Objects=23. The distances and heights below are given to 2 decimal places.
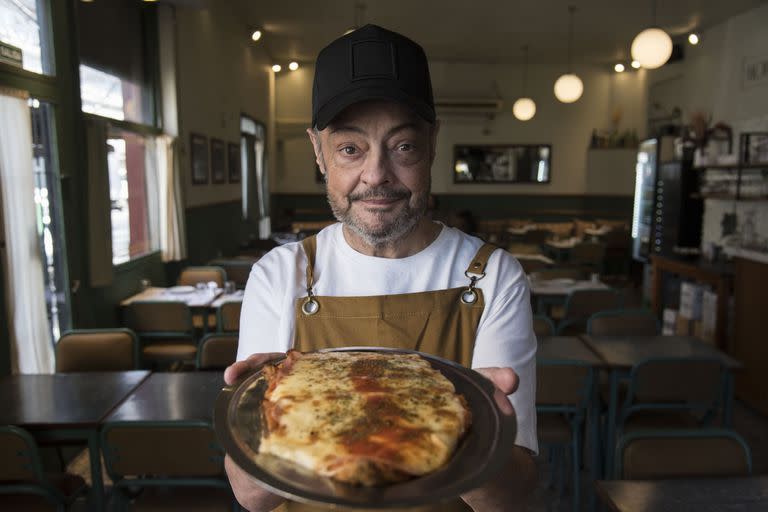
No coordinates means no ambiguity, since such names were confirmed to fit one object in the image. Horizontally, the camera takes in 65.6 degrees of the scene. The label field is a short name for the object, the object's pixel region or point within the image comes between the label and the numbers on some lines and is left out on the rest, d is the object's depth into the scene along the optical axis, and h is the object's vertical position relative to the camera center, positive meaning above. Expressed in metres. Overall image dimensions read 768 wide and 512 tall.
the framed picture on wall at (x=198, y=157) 6.71 +0.35
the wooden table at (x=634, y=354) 3.29 -0.94
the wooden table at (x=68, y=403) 2.41 -0.94
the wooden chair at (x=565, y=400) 3.08 -1.12
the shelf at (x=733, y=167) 6.22 +0.25
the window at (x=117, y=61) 4.73 +1.14
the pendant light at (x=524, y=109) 9.73 +1.30
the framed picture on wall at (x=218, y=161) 7.62 +0.35
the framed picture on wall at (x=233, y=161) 8.47 +0.39
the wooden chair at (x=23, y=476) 2.25 -1.11
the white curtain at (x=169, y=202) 5.97 -0.14
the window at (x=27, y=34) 3.42 +0.95
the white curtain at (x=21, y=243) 3.34 -0.32
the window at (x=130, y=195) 5.20 -0.06
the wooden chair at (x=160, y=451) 2.27 -1.01
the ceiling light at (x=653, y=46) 5.38 +1.28
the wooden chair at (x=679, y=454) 2.18 -0.97
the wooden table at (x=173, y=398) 2.49 -0.95
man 1.16 -0.16
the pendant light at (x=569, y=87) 7.81 +1.32
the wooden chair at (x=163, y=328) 4.42 -1.06
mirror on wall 12.45 +0.53
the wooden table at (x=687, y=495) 1.84 -0.98
